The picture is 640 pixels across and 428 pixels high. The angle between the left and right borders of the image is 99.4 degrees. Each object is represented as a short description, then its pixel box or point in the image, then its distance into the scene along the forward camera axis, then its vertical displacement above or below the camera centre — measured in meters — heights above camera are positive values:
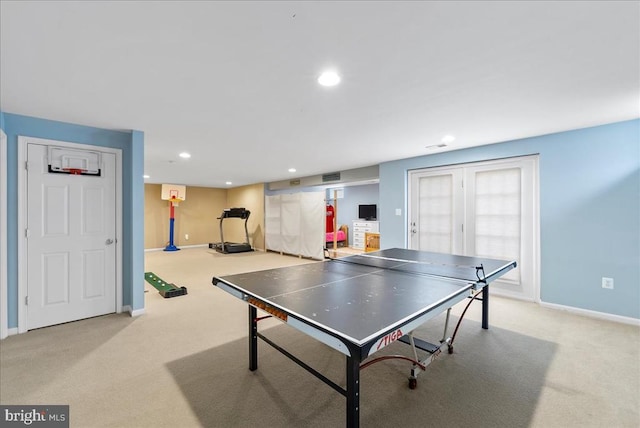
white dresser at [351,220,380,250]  8.30 -0.49
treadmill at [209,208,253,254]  8.52 -1.00
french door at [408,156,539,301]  3.89 +0.00
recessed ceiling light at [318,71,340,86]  2.02 +1.04
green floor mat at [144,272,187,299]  4.16 -1.21
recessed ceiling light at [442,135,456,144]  3.68 +1.05
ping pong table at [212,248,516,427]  1.24 -0.52
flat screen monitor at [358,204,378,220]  8.60 +0.06
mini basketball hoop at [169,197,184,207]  8.94 +0.44
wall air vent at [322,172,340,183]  6.84 +0.96
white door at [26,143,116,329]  3.00 -0.33
